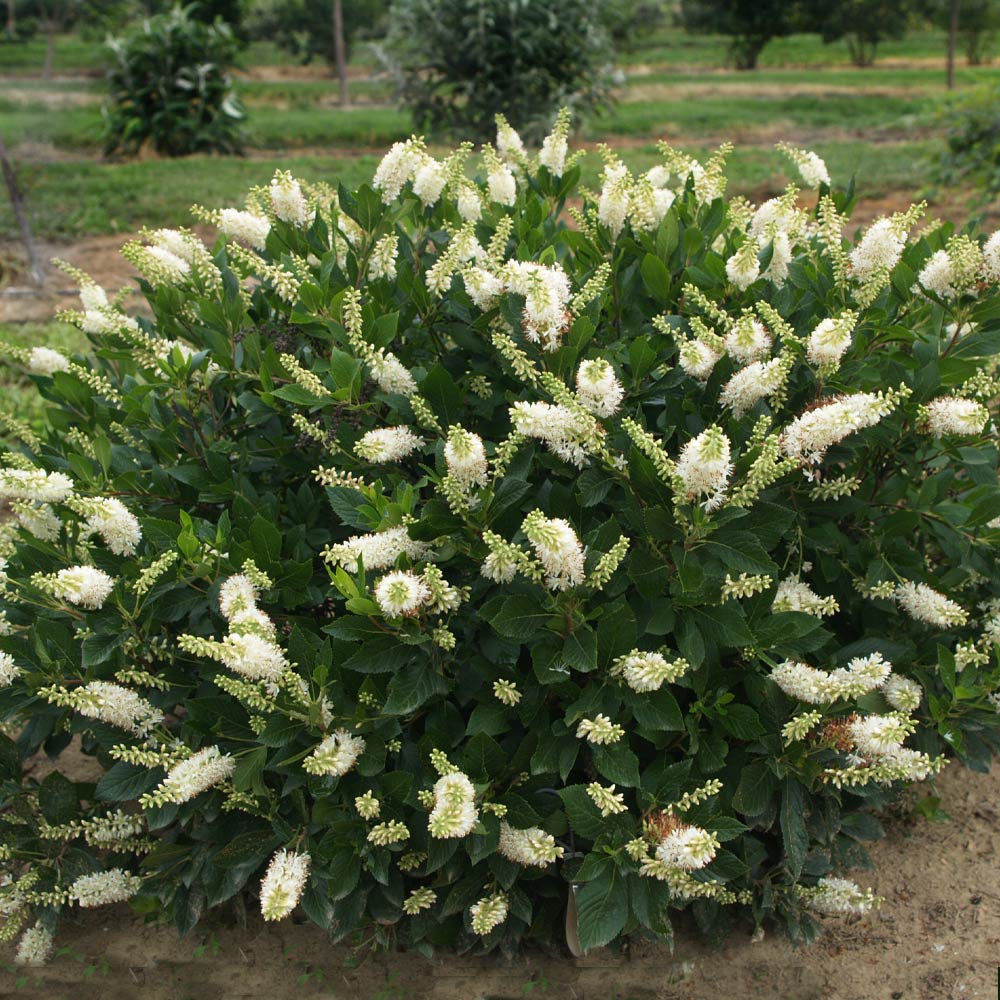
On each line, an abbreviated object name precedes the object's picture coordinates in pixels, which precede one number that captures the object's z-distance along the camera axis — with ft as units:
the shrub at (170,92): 43.91
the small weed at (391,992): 7.62
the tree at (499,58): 36.32
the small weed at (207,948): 8.03
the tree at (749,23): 98.58
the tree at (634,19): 42.65
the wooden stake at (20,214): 23.14
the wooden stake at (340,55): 60.75
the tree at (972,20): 95.09
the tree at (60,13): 109.53
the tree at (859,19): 99.30
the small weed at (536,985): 7.58
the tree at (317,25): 97.14
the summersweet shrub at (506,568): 6.48
